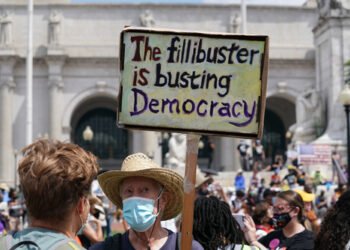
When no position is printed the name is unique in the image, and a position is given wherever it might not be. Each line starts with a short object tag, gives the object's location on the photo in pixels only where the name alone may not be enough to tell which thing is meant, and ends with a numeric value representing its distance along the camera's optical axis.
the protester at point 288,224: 6.23
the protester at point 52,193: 3.10
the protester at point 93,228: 7.60
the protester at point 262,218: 8.24
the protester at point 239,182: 23.48
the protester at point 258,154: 32.71
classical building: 53.81
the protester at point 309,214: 8.18
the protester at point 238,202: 13.06
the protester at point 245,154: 30.02
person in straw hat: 4.38
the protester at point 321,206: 14.36
